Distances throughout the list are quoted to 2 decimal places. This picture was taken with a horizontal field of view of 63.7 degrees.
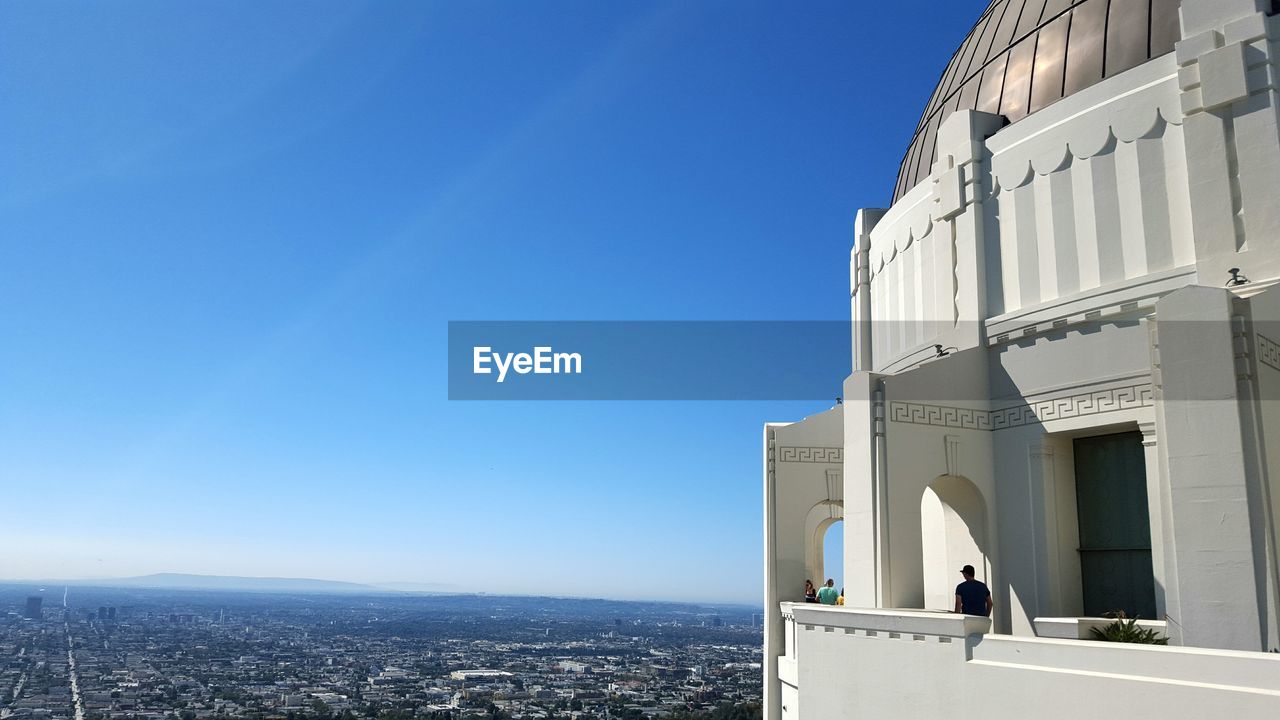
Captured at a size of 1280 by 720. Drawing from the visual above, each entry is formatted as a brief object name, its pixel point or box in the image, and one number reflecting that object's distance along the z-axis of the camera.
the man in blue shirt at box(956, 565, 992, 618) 11.05
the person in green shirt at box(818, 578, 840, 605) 15.49
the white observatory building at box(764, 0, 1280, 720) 9.25
